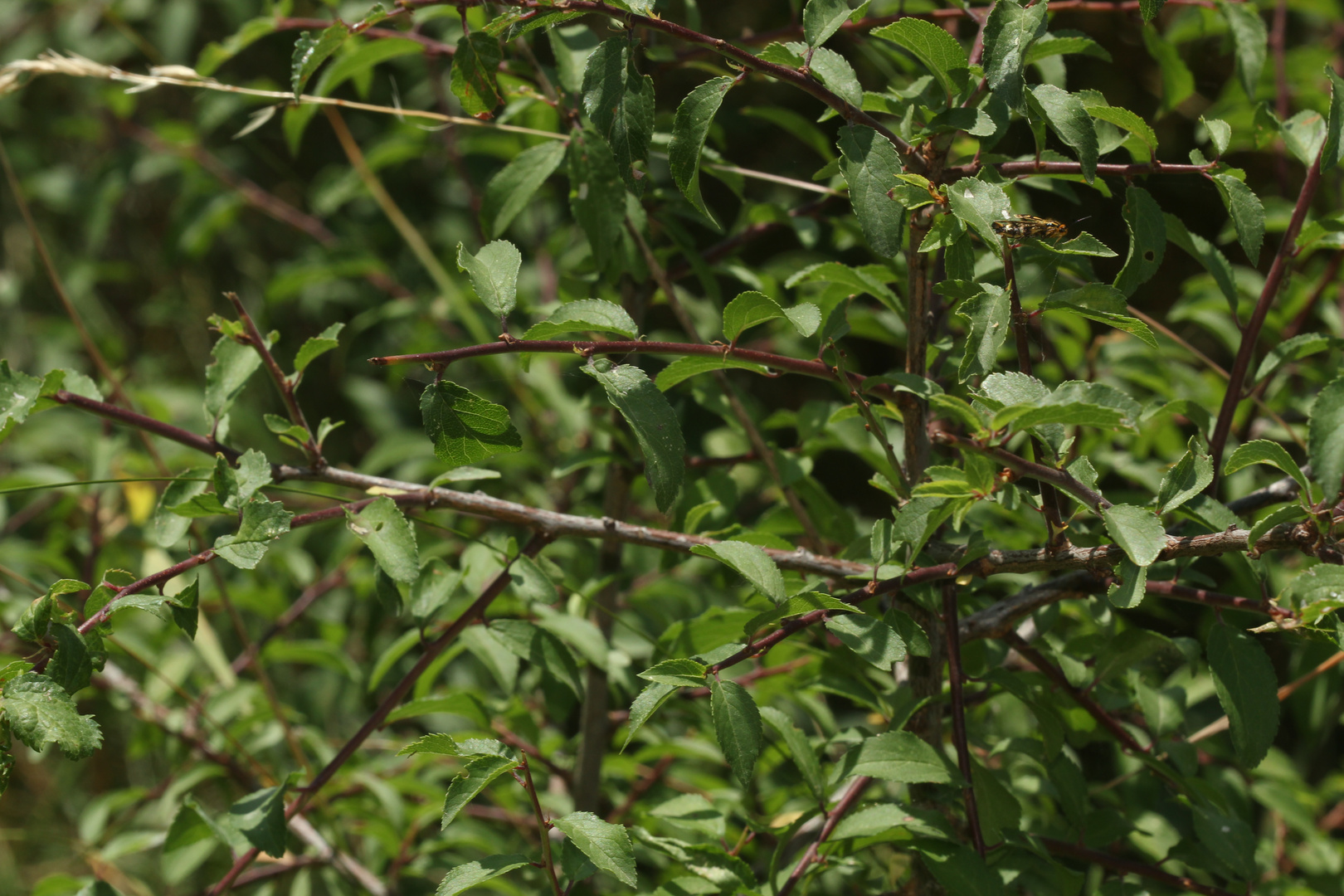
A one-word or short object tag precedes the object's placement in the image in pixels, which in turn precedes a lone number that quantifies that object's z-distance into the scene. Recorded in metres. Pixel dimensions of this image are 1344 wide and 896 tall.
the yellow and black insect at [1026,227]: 1.74
